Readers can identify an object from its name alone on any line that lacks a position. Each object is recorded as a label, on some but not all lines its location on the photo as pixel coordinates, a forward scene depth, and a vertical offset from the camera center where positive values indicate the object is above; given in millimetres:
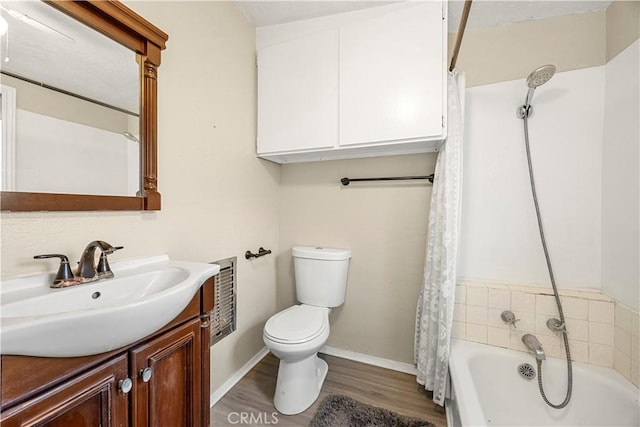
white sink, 519 -262
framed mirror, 785 +363
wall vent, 1511 -574
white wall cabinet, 1416 +769
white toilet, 1371 -672
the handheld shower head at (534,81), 1218 +659
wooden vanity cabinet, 533 -460
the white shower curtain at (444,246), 1404 -200
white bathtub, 1166 -897
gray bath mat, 1326 -1105
